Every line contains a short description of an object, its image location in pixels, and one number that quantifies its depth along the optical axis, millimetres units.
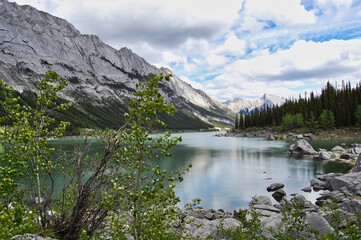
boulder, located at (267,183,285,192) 35400
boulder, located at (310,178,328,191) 34031
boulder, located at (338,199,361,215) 18562
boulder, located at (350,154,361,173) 34238
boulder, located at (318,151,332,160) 56569
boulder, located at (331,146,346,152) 63484
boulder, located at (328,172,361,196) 27116
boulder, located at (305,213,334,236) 13172
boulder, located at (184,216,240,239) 15695
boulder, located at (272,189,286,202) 32019
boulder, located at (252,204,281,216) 23844
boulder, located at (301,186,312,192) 33697
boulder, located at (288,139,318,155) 67625
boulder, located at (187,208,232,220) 23609
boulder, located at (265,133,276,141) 126888
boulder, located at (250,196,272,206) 26884
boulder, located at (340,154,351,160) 52769
